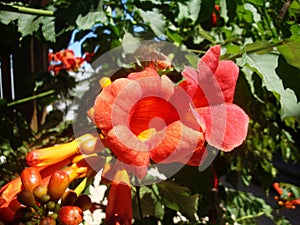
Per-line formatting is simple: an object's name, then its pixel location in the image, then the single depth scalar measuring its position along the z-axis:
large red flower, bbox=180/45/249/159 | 0.16
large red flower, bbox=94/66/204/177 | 0.15
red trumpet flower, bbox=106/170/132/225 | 0.18
